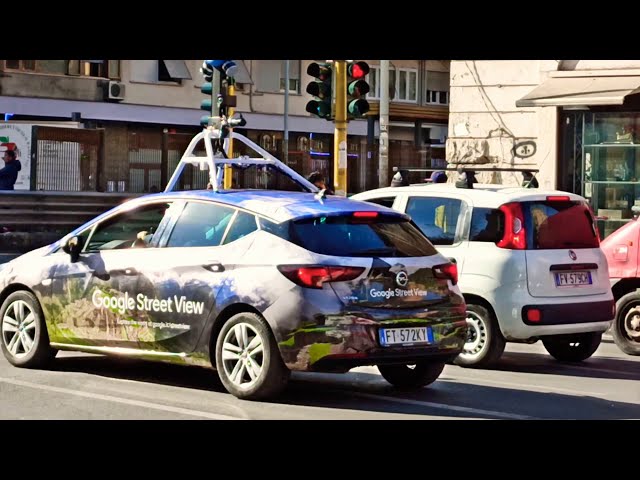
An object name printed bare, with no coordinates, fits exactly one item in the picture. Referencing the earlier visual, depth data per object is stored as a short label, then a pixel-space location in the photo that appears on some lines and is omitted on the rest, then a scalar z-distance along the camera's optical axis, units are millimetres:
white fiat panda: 11812
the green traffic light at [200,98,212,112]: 18734
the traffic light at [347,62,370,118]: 18734
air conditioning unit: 47844
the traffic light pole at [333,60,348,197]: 18766
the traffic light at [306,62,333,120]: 18859
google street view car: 9328
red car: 13664
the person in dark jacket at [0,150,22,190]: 30252
